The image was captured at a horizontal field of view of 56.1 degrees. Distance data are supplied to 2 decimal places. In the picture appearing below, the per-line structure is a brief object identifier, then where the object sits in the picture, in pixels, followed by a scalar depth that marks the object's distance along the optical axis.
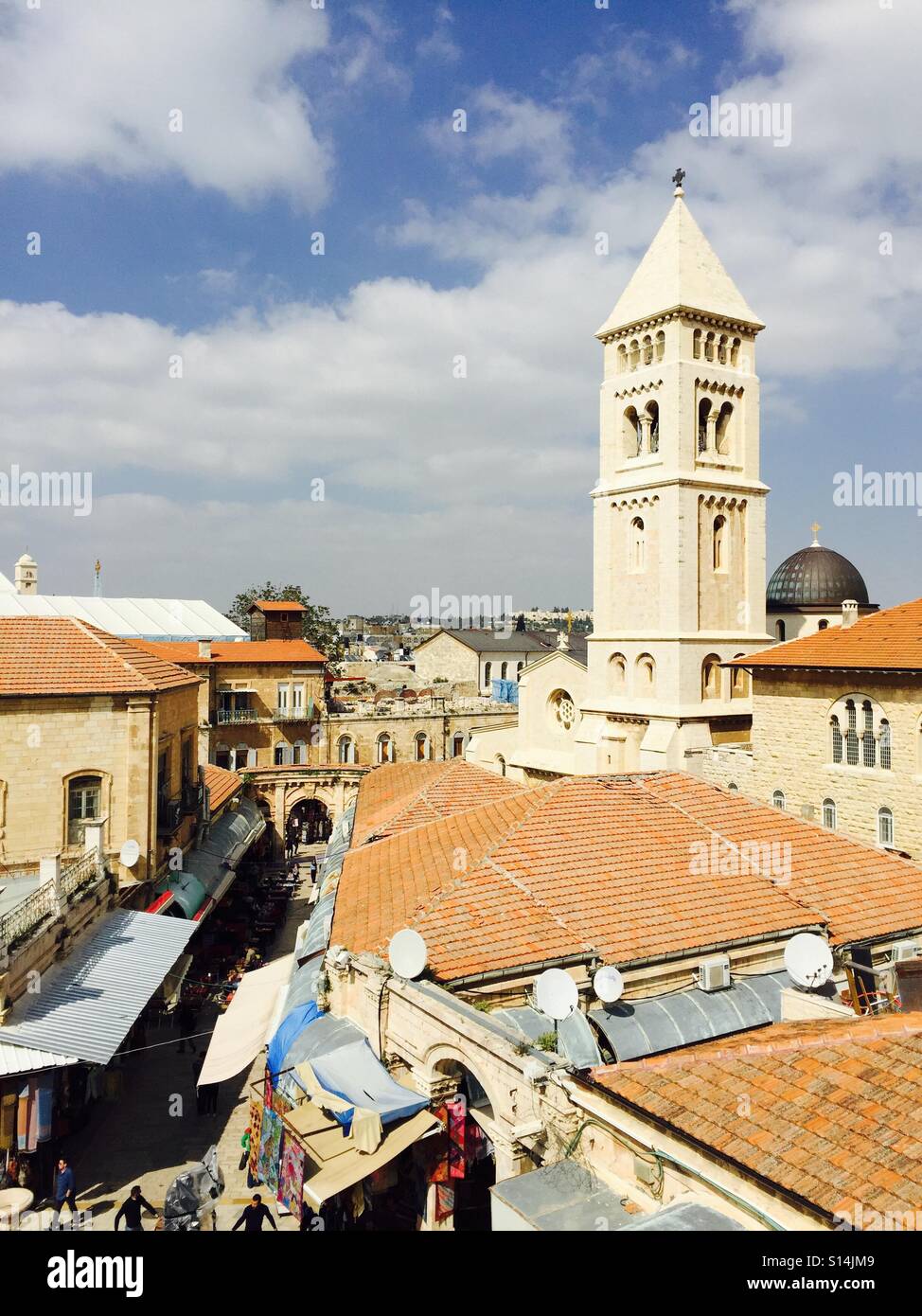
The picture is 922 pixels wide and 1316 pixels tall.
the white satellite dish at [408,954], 11.62
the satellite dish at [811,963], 12.19
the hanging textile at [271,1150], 13.12
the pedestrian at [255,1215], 11.61
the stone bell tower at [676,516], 32.09
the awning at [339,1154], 9.55
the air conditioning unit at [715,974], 13.25
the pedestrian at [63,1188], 12.47
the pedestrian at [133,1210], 11.62
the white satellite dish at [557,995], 10.85
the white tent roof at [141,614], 48.56
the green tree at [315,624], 70.44
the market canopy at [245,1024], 14.12
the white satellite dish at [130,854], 19.86
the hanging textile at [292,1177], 12.39
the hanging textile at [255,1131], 13.80
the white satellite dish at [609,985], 11.62
